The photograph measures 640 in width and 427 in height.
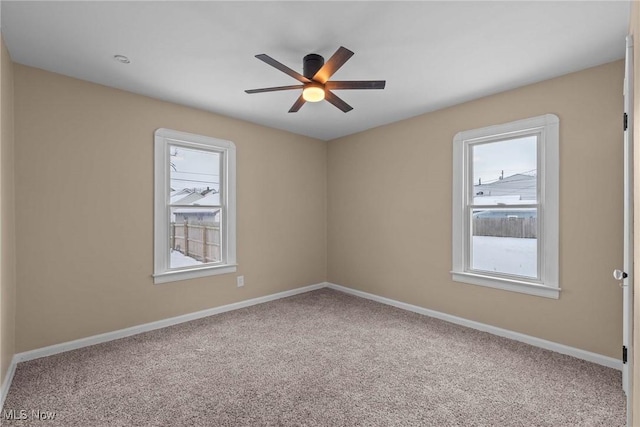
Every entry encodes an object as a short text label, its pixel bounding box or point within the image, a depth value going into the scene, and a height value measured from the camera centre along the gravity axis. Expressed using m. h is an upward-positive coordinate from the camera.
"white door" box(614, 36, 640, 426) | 1.80 -0.08
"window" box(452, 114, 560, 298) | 2.88 +0.08
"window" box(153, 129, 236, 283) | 3.44 +0.07
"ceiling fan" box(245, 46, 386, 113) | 2.18 +1.02
